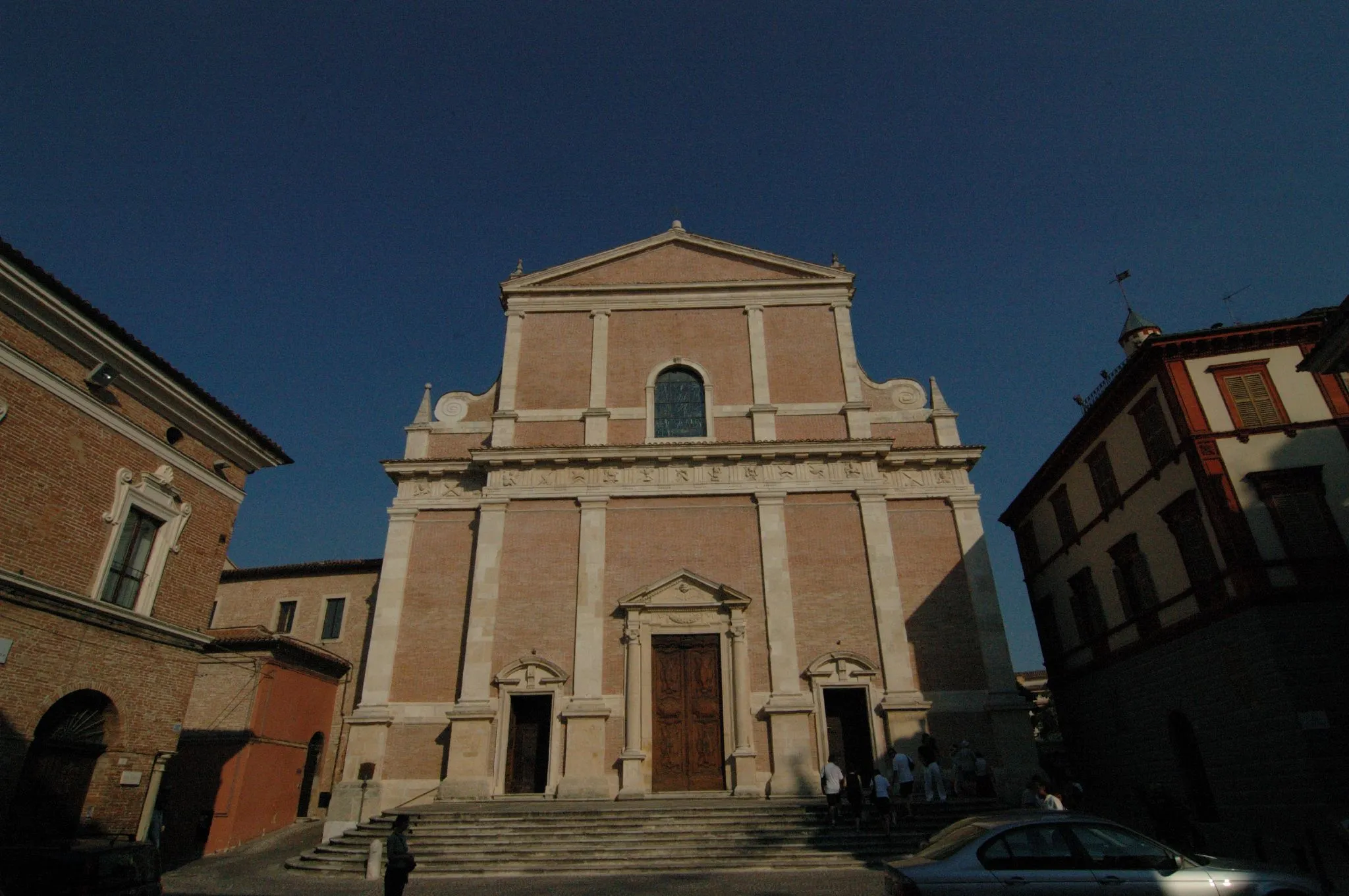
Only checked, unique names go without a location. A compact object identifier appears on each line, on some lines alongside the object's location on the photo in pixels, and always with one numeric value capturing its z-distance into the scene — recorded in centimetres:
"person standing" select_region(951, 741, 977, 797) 1736
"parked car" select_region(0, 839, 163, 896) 754
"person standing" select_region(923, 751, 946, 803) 1616
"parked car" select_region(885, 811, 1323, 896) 680
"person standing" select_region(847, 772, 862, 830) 1462
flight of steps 1355
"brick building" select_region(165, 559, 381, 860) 1975
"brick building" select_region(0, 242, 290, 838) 1207
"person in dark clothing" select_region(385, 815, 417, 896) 937
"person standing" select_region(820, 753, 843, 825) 1488
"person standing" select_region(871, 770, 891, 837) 1395
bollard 1371
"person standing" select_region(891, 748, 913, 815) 1553
